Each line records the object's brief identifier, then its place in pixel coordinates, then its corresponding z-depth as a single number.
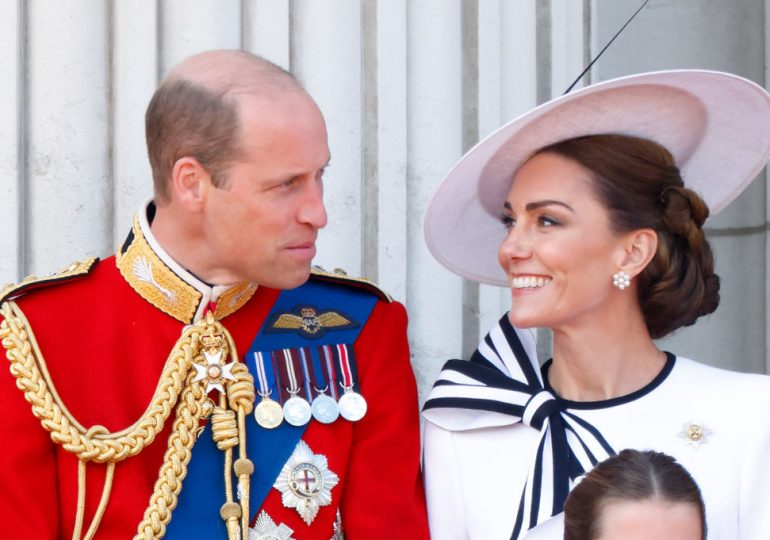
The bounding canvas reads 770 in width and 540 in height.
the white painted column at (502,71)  7.90
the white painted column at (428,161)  7.75
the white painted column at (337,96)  7.48
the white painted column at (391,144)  7.66
